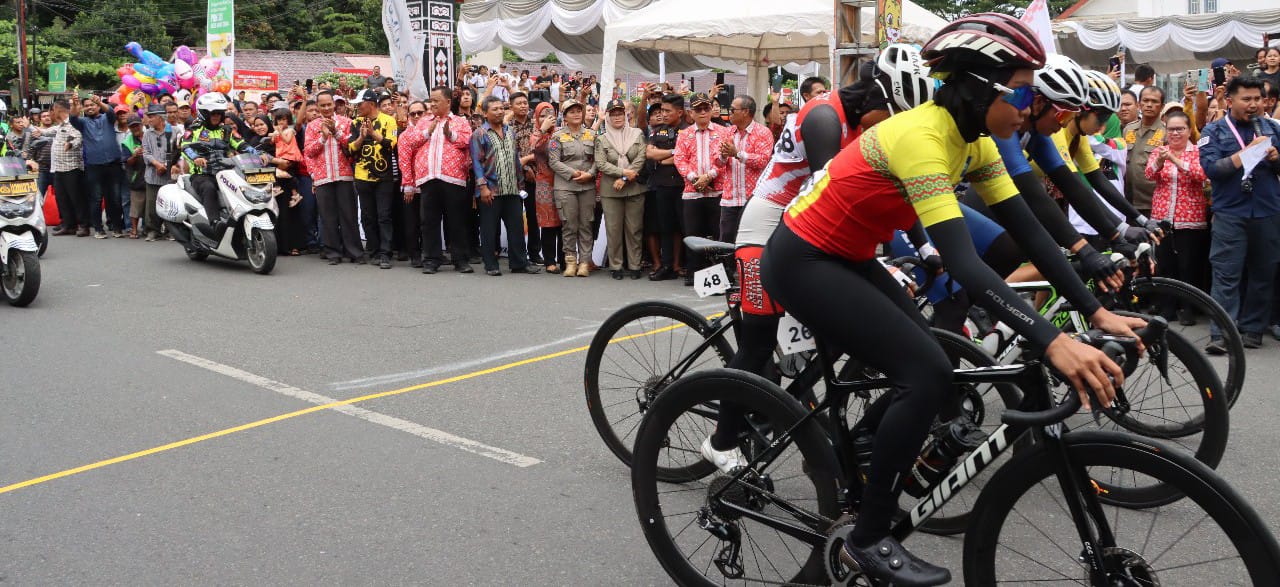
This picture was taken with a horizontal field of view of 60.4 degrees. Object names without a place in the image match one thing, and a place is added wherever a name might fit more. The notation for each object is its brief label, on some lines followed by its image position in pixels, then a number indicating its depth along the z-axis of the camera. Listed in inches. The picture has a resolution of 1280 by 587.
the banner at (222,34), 965.2
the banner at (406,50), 586.2
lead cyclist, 116.3
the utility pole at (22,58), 1482.5
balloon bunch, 1050.7
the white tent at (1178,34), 909.8
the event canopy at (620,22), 573.3
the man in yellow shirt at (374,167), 510.6
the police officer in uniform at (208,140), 516.1
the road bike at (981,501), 108.3
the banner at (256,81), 1436.3
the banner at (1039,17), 334.6
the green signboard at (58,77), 1419.8
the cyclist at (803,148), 159.6
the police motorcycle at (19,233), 401.1
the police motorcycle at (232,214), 489.1
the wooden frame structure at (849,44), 438.0
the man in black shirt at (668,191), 473.4
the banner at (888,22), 418.6
